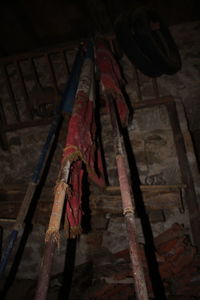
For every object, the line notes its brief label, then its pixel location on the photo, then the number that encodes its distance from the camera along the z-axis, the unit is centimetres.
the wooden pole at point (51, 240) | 121
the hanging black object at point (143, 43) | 378
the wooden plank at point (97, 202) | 331
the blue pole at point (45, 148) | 244
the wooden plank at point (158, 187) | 332
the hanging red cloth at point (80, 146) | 182
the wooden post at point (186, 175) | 325
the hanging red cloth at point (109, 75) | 279
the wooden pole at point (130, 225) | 125
